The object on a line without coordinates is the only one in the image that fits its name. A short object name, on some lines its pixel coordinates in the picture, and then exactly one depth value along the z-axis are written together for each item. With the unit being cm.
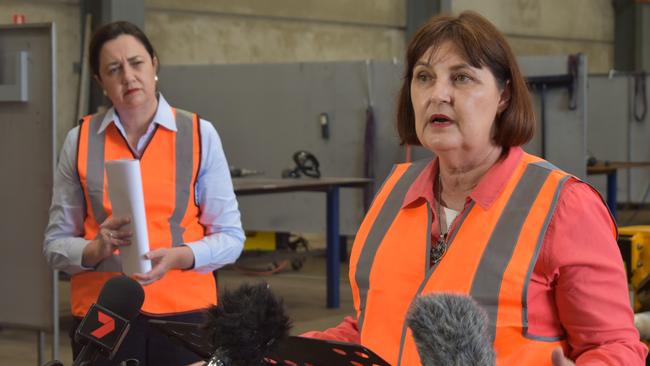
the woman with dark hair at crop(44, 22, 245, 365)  365
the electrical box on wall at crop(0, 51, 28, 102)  448
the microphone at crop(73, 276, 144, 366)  231
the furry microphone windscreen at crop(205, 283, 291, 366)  194
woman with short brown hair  262
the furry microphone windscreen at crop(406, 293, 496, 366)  158
